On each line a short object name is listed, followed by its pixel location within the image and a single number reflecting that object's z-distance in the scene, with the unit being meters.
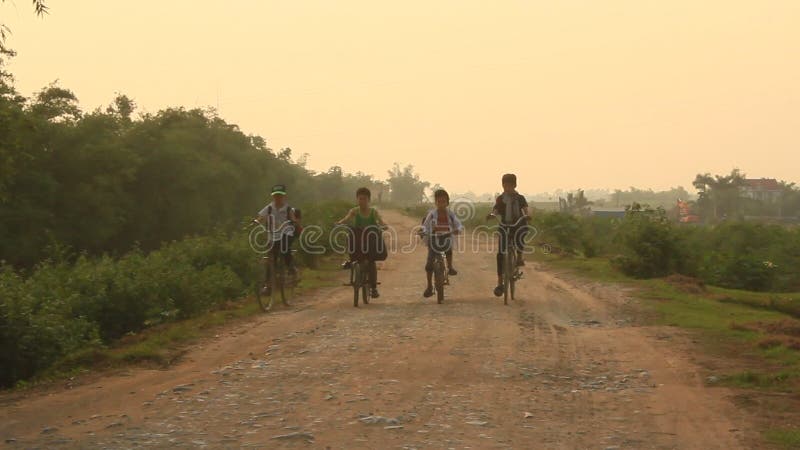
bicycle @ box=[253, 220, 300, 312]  14.61
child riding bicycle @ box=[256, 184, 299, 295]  14.50
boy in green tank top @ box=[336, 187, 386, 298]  14.69
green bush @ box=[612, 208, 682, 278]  22.19
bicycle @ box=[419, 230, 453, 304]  15.13
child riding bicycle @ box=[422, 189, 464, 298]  15.20
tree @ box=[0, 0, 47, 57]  8.32
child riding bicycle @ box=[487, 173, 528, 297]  15.09
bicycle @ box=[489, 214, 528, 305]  15.12
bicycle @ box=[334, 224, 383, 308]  14.78
